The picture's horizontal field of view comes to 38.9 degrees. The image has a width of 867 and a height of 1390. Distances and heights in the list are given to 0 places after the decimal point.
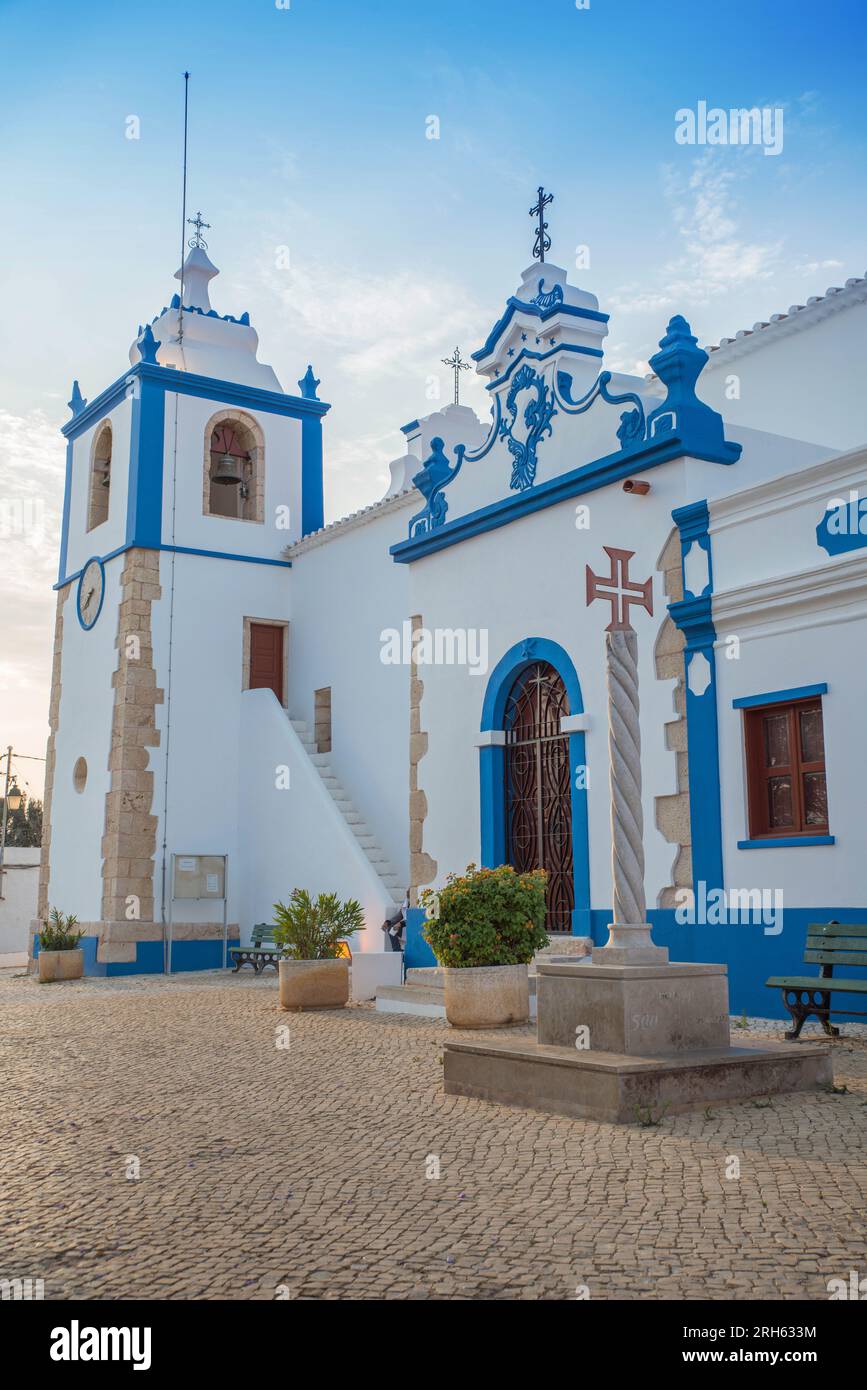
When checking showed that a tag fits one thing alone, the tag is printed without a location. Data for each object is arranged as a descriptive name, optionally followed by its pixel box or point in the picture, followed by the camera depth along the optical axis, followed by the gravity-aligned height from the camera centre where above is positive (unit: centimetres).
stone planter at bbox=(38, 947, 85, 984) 1585 -74
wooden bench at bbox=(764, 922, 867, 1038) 762 -38
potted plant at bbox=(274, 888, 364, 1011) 1072 -40
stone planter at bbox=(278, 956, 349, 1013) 1070 -67
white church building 938 +281
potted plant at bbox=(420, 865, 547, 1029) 912 -28
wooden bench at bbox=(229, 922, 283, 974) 1584 -57
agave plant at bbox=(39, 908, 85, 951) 1602 -38
